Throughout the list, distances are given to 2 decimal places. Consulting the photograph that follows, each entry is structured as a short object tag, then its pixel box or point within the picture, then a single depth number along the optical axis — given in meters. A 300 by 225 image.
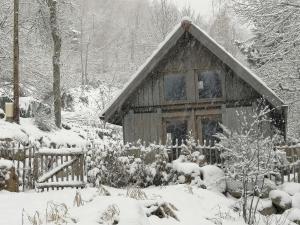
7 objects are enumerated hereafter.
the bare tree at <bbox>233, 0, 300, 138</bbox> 14.10
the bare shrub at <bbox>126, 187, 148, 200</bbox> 9.83
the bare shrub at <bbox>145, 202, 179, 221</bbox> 8.55
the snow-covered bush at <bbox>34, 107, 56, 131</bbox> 25.66
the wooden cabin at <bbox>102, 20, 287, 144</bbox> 16.73
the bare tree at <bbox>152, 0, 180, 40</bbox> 37.53
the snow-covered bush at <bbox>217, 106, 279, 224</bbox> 10.26
